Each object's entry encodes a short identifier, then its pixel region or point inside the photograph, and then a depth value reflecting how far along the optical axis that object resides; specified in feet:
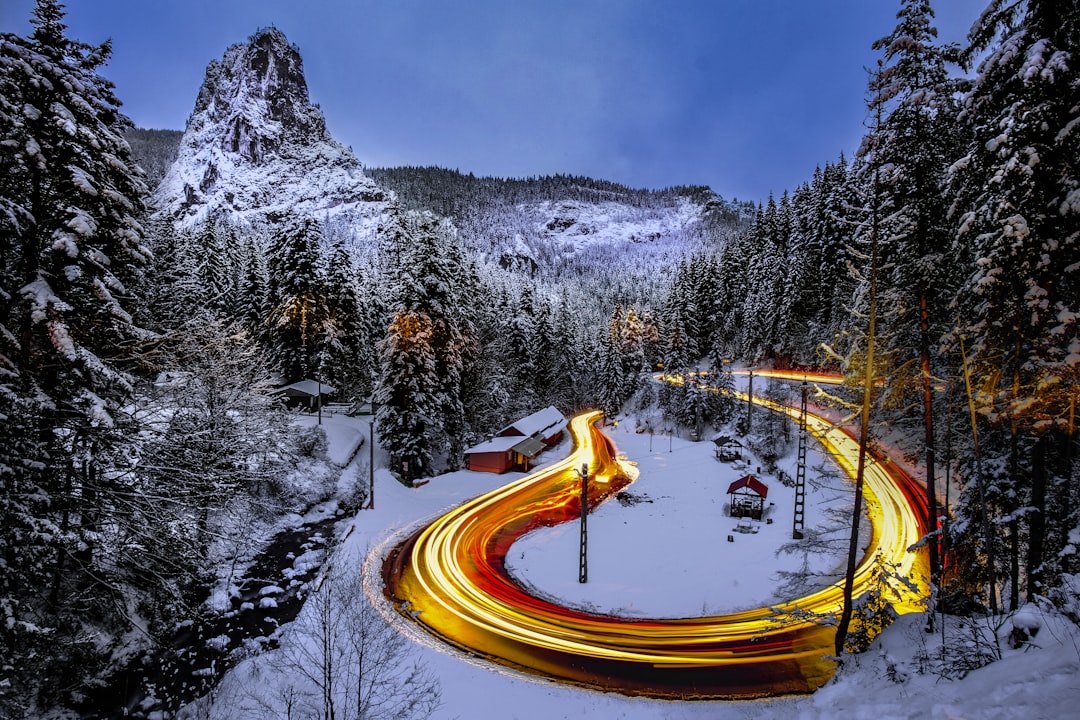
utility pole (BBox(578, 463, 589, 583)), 74.91
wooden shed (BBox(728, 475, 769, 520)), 101.96
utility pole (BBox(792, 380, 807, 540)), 86.56
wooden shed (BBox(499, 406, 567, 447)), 154.10
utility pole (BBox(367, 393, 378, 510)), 102.81
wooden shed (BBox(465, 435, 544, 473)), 140.26
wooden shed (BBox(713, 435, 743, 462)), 141.08
